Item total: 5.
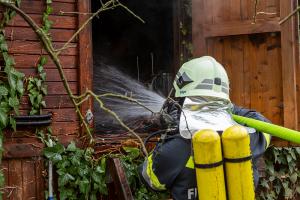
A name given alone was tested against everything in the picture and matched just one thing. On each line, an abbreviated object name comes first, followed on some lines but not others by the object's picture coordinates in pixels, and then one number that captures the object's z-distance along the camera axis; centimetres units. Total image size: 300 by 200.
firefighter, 337
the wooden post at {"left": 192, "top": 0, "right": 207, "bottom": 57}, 546
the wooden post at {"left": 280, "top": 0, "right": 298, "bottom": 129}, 505
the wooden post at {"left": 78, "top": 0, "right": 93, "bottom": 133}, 474
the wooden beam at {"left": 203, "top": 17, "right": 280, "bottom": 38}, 509
